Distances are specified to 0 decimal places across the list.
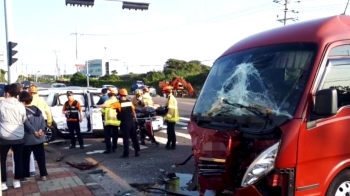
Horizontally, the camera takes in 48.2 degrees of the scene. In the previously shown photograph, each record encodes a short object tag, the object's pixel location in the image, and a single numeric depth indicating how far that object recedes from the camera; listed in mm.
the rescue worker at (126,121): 9461
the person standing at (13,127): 6449
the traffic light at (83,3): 14031
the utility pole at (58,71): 99188
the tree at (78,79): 68250
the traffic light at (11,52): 12260
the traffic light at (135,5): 15094
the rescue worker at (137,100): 11812
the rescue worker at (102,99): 11952
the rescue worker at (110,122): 9922
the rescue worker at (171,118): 10281
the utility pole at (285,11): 45969
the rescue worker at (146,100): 11844
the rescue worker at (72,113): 10609
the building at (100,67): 85856
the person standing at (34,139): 6918
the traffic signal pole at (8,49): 11738
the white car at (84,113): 11664
